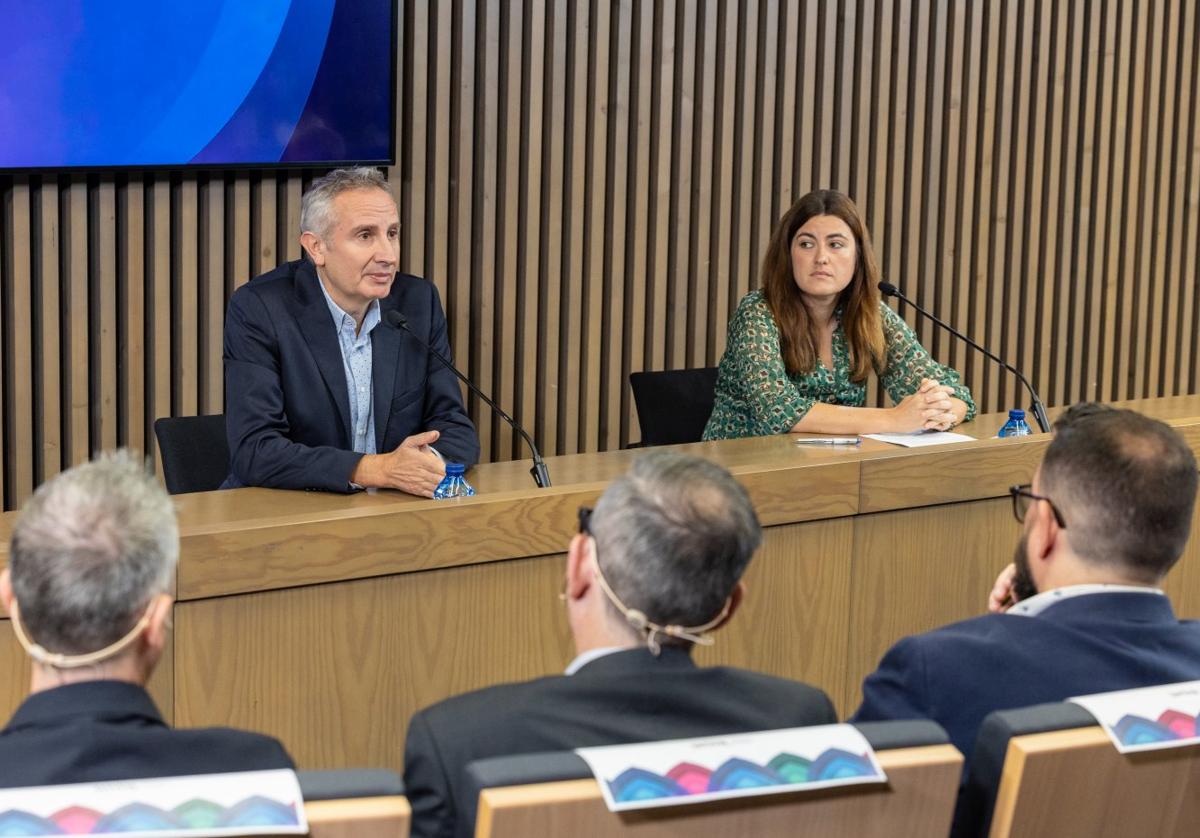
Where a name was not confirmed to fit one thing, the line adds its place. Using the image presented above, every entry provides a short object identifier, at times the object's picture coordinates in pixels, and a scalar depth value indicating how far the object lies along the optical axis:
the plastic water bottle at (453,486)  3.00
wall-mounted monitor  4.22
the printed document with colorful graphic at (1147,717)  1.74
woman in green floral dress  4.17
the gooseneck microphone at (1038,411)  3.93
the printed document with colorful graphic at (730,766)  1.53
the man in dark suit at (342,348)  3.49
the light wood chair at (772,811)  1.47
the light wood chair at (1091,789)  1.68
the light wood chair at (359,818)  1.45
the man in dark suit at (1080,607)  2.02
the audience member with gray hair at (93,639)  1.56
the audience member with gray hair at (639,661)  1.69
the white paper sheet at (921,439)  3.63
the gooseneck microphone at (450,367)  3.17
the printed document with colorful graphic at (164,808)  1.38
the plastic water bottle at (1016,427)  3.88
